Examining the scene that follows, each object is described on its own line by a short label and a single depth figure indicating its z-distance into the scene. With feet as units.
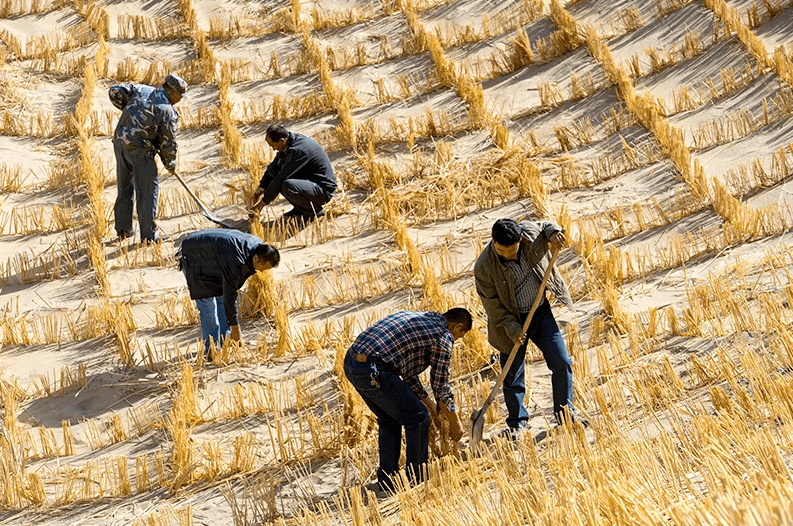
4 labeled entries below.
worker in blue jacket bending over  46.93
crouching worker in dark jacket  60.23
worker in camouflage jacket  59.26
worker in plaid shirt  36.09
